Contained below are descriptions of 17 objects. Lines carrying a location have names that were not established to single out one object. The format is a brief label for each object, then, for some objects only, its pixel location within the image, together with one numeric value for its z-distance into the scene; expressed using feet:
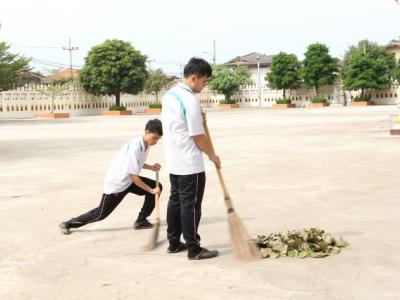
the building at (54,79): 190.31
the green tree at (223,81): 188.75
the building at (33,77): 257.34
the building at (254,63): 259.19
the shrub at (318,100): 170.76
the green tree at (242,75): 198.31
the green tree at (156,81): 179.42
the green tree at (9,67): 125.29
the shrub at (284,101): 178.19
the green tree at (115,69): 145.69
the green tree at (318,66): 175.73
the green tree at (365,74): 171.73
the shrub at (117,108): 148.36
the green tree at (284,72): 182.91
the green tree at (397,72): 171.68
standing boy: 14.98
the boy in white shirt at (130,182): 18.44
